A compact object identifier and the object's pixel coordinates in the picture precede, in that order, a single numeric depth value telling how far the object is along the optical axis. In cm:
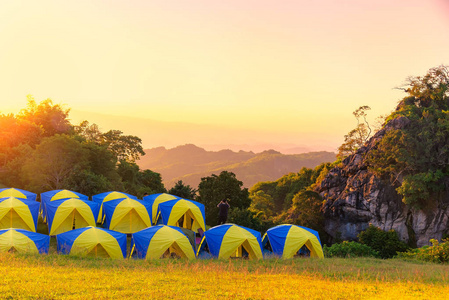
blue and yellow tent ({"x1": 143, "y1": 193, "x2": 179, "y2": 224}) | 2672
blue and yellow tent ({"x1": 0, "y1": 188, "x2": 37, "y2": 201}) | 2550
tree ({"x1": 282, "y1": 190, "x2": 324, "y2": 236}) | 4712
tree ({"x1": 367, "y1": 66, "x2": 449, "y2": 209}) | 4028
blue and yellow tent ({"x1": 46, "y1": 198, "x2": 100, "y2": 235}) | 2291
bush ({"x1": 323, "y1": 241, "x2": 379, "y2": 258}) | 2475
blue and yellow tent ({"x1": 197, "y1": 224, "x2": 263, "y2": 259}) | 1903
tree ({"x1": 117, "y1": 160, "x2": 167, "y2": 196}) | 4741
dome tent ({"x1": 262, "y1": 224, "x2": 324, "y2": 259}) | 2072
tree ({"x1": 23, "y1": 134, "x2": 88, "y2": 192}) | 3616
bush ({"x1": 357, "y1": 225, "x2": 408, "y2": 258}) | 3719
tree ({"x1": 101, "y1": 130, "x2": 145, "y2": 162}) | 5694
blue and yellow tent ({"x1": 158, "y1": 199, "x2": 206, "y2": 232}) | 2548
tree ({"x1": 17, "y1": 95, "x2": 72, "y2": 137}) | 4681
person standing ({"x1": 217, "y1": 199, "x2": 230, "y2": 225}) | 2512
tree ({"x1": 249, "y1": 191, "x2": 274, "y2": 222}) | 6197
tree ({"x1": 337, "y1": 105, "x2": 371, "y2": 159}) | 5862
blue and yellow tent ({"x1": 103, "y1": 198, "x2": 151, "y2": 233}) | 2392
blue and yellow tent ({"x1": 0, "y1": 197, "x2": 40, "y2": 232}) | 2194
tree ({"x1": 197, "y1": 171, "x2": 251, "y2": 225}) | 3722
